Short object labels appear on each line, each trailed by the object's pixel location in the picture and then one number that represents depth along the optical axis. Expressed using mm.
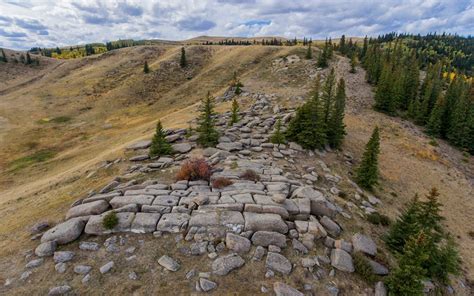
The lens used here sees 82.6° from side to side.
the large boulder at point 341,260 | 10336
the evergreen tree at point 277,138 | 22953
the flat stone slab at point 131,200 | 12330
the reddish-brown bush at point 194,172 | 15547
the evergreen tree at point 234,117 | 27578
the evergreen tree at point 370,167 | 20828
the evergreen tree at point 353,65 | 56656
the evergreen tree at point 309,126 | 23156
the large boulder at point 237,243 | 10289
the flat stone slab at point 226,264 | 9367
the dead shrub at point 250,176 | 15890
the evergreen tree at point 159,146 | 19641
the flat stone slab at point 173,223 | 11070
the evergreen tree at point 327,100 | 25969
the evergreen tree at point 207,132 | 21438
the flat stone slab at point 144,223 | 11016
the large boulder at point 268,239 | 10703
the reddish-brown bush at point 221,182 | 14500
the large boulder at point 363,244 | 11680
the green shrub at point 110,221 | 10898
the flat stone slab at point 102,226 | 10844
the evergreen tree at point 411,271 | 9062
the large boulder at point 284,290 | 8648
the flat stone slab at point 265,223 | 11219
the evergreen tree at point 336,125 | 26359
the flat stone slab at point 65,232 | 10469
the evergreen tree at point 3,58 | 90275
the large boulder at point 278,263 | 9664
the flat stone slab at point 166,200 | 12453
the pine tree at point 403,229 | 13070
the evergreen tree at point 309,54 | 60625
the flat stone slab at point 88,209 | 11938
